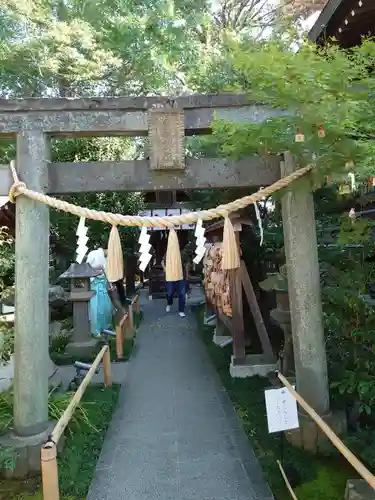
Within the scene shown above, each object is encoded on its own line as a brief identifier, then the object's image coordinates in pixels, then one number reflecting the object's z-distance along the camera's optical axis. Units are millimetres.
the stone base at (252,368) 6590
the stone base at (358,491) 2859
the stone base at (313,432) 4062
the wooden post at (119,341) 7923
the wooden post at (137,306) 12039
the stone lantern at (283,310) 5172
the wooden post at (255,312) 6637
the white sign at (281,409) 3297
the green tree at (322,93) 2857
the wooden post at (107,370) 6316
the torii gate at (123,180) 3998
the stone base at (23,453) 3824
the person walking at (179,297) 12141
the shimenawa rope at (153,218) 3680
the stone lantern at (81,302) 8234
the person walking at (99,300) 9266
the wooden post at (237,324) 6659
